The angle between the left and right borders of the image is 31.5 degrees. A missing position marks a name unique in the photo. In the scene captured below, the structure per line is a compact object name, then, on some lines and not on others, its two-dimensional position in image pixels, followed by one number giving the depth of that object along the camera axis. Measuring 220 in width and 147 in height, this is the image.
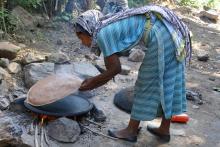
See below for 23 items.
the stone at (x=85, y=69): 5.20
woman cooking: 3.36
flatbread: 3.56
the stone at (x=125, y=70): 5.84
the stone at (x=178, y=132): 4.37
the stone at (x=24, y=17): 6.59
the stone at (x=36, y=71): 4.73
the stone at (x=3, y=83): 4.48
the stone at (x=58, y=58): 5.43
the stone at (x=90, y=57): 6.17
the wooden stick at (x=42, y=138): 3.60
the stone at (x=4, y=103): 4.09
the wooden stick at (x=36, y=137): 3.55
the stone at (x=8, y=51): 5.27
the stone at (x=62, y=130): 3.79
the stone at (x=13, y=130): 3.50
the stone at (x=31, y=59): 5.21
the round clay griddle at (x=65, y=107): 3.82
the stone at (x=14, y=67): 5.01
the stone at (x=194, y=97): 5.42
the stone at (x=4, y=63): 5.05
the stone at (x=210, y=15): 10.98
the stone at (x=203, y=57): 7.54
